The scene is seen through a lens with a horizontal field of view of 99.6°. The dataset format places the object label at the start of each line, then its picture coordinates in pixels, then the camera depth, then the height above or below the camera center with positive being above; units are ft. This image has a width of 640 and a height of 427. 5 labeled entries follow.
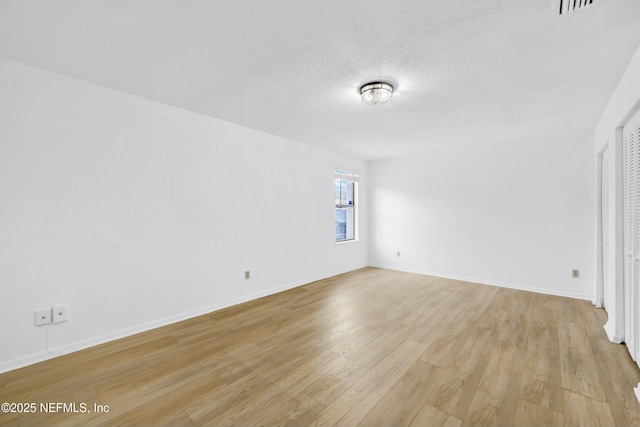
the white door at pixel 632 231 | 6.64 -0.27
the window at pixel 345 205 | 17.51 +0.78
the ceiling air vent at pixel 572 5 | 4.71 +3.83
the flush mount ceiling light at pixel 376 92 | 7.68 +3.64
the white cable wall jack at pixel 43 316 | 7.07 -2.72
